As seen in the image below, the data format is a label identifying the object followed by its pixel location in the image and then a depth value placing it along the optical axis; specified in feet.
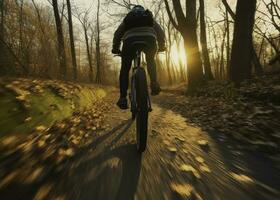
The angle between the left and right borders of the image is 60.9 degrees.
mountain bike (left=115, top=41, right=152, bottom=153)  9.03
